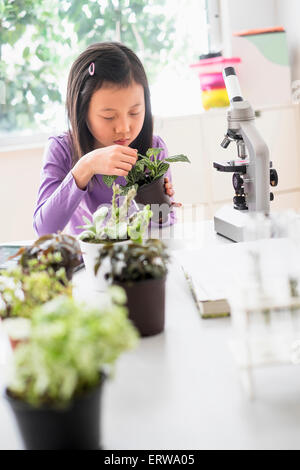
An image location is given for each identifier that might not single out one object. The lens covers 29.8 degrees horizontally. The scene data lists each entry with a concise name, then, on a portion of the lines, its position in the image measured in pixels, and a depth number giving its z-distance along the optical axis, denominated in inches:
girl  67.8
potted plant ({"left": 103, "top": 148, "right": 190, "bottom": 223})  57.4
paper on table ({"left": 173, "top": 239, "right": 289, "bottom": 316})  34.4
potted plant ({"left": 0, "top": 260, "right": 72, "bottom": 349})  31.4
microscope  55.1
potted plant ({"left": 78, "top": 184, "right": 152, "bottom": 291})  43.2
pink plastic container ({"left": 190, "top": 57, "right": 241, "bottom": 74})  124.8
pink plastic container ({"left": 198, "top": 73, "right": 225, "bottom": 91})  125.6
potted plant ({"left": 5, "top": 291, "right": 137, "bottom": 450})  20.6
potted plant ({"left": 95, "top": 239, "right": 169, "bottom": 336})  33.4
